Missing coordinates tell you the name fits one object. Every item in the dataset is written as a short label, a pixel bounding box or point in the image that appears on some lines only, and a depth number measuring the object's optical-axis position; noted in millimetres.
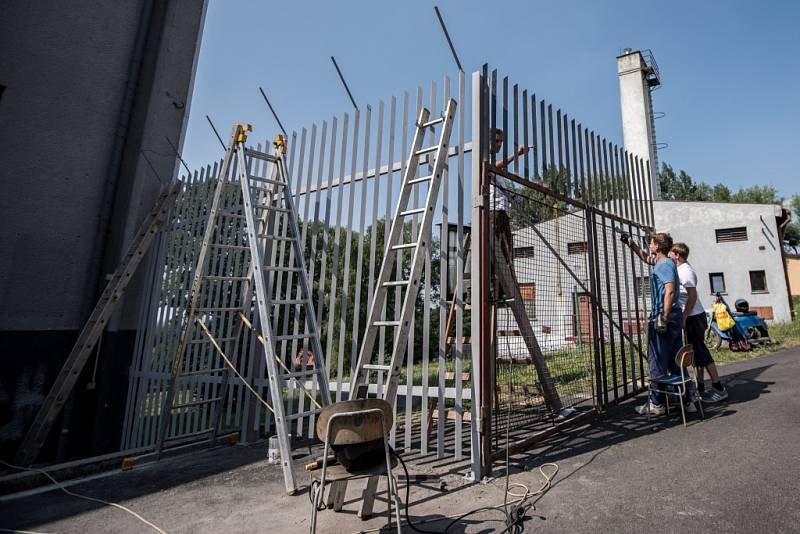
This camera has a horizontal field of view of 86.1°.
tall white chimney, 21469
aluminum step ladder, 3830
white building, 17906
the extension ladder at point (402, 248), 3275
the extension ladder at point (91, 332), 4742
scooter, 10555
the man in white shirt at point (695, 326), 5234
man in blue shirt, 4812
